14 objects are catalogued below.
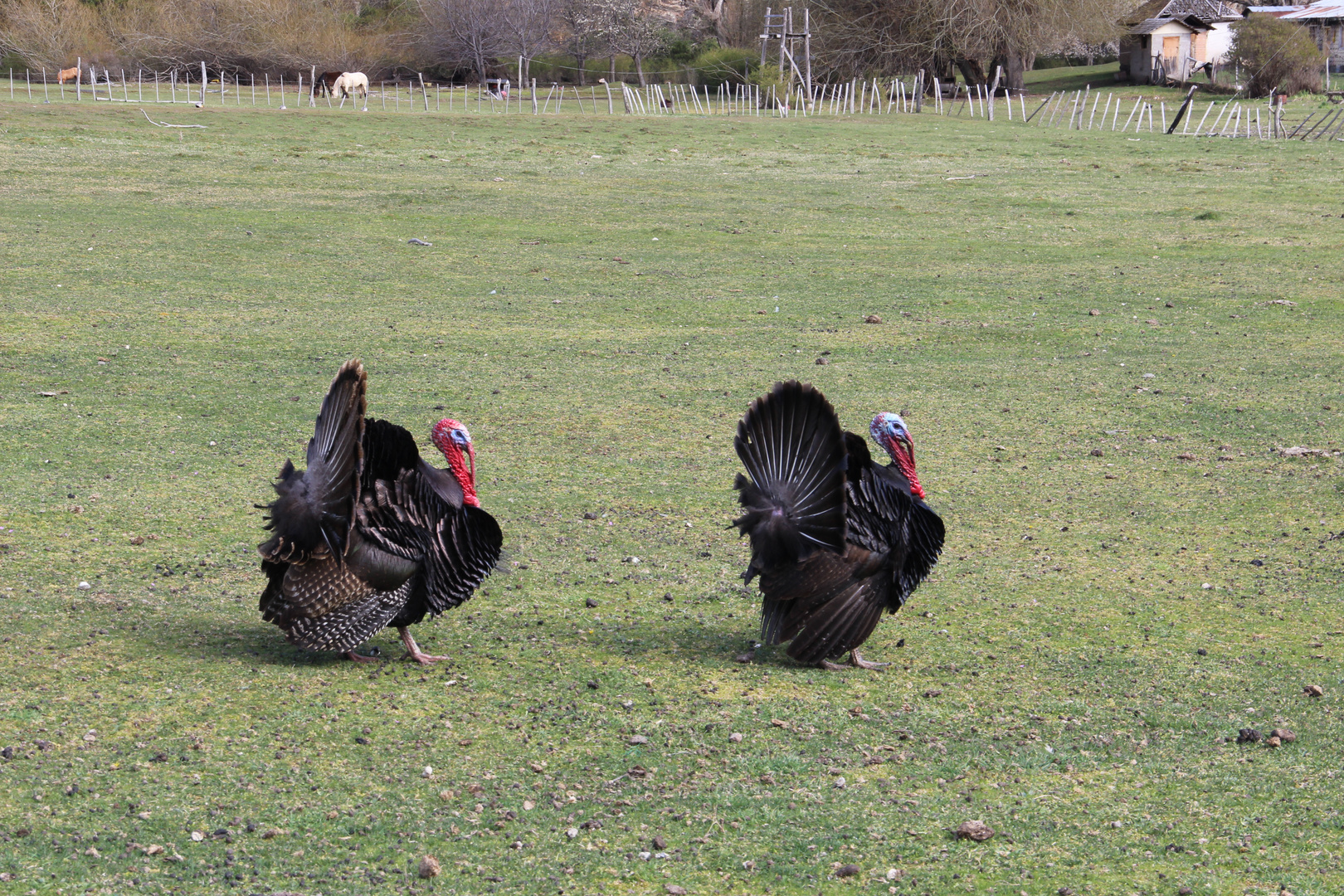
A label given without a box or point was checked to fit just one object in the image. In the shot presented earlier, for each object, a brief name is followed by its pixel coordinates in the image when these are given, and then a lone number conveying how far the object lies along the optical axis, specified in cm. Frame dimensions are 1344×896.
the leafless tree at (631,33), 7175
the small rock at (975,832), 489
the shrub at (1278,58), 5672
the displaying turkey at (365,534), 584
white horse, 5500
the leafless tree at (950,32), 5831
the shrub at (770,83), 5288
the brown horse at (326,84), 5792
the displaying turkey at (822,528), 596
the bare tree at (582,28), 7188
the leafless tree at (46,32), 6244
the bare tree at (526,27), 6869
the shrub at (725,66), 6612
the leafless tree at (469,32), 6794
